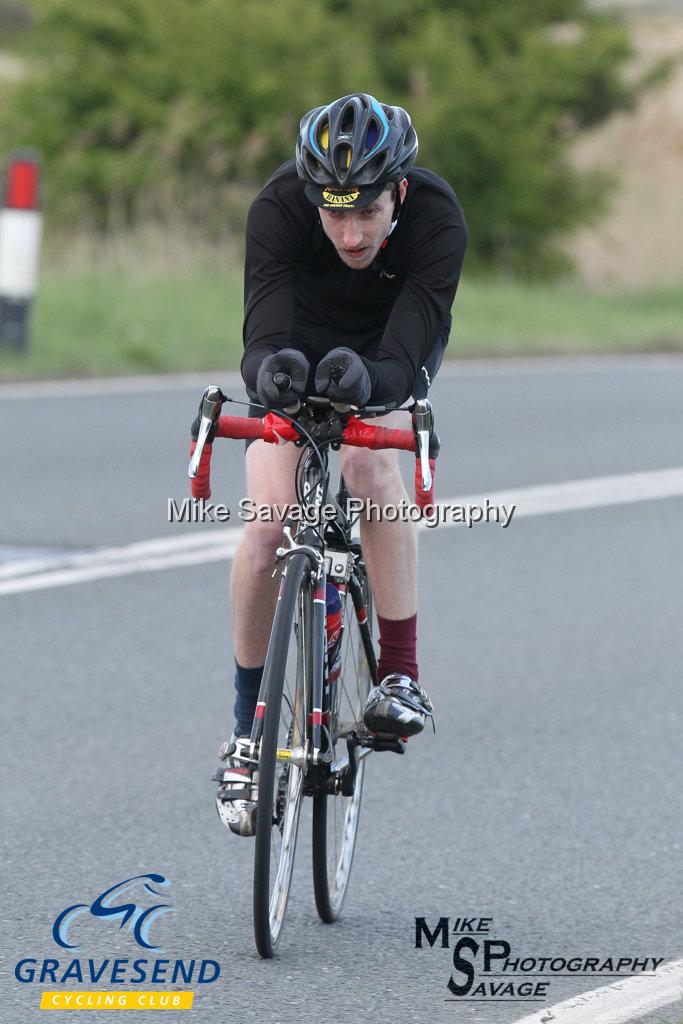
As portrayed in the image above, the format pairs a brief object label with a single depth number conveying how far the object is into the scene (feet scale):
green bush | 174.09
